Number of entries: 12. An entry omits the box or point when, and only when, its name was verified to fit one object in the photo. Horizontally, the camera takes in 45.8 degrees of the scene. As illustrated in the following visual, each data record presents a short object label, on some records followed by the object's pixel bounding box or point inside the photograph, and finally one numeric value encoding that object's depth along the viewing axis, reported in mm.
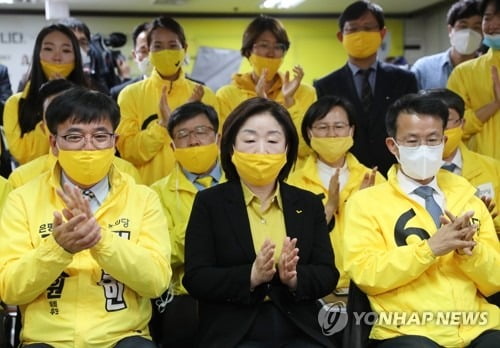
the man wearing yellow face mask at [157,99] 3414
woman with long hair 3240
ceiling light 8477
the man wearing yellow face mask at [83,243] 1964
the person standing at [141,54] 4164
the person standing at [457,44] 3881
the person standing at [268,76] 3602
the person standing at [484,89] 3383
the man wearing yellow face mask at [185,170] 2794
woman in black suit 2129
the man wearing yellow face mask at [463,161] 2922
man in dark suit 3537
